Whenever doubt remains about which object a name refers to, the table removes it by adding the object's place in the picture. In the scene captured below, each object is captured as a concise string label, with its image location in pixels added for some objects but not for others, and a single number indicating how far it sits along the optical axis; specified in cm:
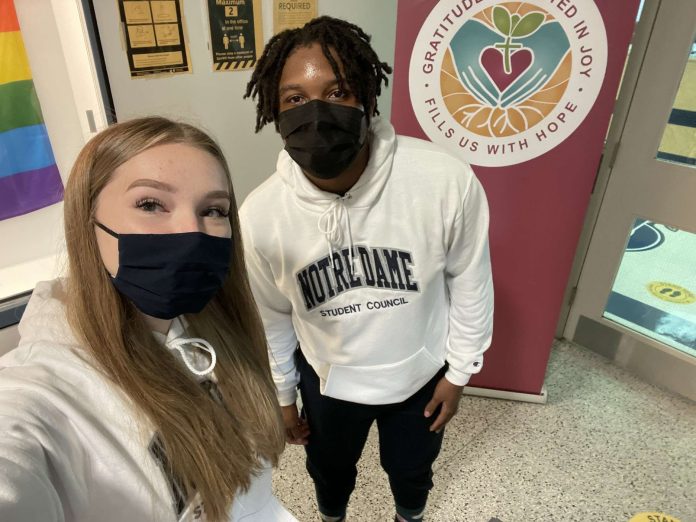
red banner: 139
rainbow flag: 140
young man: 93
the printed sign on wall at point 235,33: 178
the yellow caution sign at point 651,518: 136
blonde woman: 59
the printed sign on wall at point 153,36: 157
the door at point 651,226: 185
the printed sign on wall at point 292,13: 196
